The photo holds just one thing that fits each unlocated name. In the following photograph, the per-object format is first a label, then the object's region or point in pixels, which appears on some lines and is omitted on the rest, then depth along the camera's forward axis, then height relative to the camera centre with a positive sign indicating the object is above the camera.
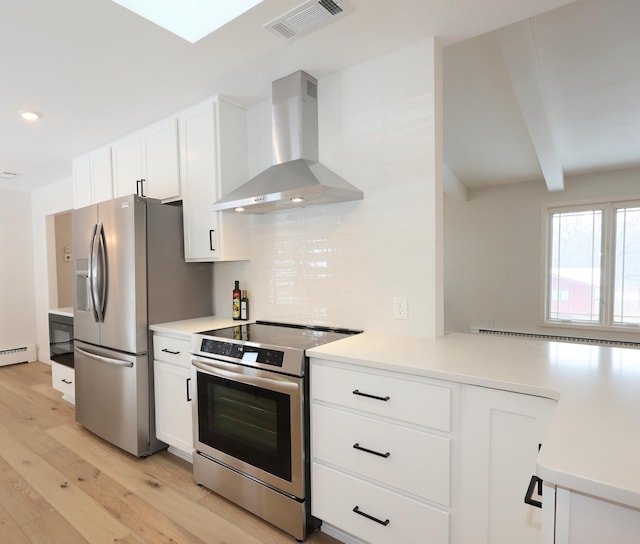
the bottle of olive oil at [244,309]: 2.81 -0.40
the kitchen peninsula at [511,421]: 0.70 -0.47
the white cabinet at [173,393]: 2.40 -0.91
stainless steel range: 1.76 -0.85
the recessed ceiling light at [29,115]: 2.72 +1.06
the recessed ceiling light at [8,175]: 4.36 +0.99
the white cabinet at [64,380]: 3.57 -1.21
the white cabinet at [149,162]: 2.86 +0.78
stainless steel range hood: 2.10 +0.59
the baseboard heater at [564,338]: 4.93 -1.23
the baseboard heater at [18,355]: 5.12 -1.35
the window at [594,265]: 4.99 -0.19
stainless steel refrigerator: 2.55 -0.32
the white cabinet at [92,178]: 3.44 +0.77
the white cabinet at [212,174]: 2.60 +0.60
